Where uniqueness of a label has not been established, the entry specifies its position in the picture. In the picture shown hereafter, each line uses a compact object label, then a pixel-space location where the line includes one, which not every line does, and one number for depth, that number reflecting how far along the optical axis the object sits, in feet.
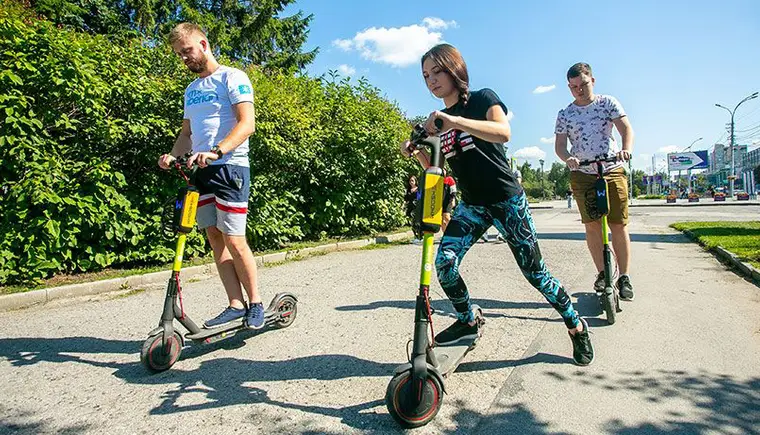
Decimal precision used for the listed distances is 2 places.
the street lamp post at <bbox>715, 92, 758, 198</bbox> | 153.26
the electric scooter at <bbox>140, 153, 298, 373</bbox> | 10.03
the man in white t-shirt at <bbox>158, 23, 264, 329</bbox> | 11.18
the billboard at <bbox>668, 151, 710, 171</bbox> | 218.44
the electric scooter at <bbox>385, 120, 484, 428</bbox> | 7.42
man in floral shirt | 14.80
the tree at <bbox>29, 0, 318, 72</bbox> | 70.33
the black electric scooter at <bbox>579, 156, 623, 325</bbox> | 12.96
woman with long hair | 9.26
